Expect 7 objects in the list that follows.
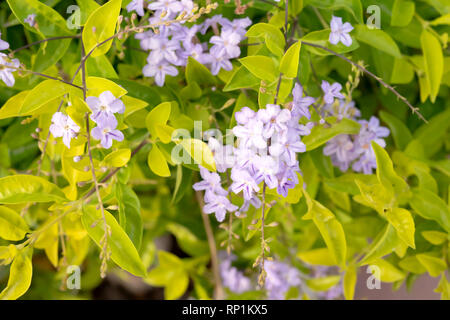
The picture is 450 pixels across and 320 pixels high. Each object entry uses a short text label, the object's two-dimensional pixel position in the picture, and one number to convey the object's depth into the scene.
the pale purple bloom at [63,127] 0.45
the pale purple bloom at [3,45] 0.47
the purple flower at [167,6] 0.50
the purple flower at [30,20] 0.50
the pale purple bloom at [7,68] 0.46
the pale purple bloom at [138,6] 0.51
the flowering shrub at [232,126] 0.46
